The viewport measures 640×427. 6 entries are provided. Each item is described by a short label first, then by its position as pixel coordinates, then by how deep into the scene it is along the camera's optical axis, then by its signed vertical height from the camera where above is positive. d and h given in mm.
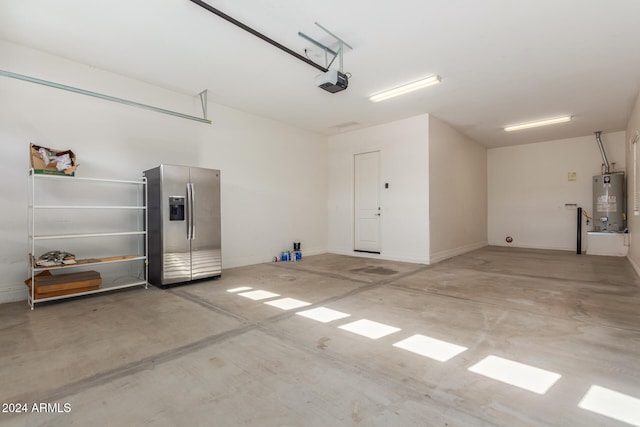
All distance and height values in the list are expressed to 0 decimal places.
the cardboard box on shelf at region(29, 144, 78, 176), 3488 +661
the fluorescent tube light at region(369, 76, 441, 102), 4484 +1973
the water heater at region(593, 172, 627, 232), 7000 +177
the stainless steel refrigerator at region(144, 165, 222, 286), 4242 -140
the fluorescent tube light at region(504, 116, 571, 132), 6394 +1966
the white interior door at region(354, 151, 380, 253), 6957 +257
